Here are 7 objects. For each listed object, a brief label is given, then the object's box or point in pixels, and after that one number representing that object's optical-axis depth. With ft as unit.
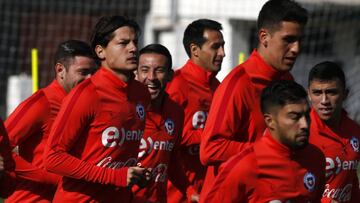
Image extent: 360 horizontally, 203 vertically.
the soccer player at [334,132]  45.78
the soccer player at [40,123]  47.98
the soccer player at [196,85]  54.54
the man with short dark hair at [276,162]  36.50
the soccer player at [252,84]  39.68
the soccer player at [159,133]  50.98
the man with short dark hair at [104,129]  41.29
